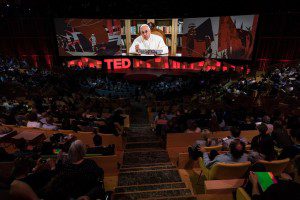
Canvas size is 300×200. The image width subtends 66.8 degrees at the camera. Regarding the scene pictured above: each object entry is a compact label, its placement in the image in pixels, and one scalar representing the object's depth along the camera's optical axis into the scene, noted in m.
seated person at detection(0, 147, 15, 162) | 4.46
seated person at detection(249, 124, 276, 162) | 3.67
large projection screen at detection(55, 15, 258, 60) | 18.23
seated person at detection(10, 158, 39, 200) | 2.45
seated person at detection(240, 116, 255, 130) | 6.95
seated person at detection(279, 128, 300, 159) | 4.04
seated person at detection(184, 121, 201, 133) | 6.84
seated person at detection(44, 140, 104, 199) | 2.69
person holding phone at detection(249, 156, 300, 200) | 1.98
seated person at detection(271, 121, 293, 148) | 4.83
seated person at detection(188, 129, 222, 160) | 5.14
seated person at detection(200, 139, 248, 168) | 3.73
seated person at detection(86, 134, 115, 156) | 5.27
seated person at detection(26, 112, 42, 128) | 7.12
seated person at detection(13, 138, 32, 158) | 4.68
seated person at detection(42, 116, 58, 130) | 7.08
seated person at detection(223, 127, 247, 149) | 4.74
